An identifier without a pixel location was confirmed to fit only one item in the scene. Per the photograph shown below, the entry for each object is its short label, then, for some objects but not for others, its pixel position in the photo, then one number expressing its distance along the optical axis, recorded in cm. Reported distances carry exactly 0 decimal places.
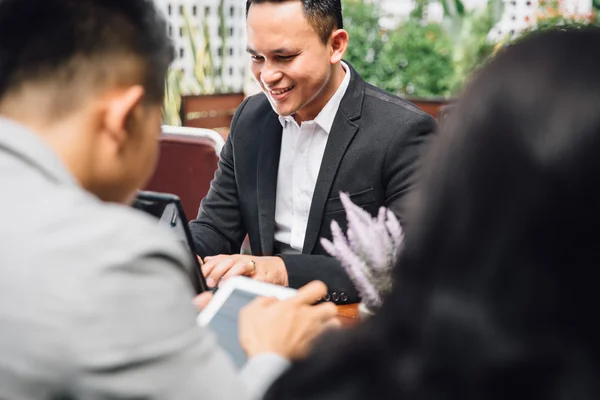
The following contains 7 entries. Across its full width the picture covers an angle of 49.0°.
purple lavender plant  104
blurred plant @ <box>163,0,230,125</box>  552
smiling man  189
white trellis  574
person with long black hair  58
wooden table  135
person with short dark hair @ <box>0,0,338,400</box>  66
